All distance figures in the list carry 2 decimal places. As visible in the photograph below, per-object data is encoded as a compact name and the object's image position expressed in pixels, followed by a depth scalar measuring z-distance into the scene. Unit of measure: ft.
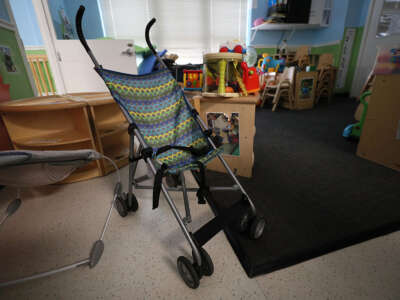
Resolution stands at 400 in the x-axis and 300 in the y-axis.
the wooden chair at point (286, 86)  11.60
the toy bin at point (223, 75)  4.03
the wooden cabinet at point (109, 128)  5.14
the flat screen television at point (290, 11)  14.06
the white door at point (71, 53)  7.35
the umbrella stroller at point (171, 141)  2.55
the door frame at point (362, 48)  12.81
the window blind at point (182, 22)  12.88
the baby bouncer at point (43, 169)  2.15
